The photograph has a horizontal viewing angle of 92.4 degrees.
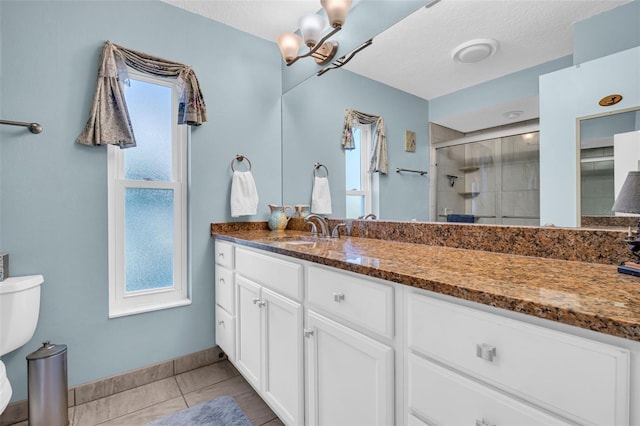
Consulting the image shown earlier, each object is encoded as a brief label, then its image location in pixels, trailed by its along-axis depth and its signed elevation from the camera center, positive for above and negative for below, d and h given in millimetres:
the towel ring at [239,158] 2293 +399
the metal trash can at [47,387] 1479 -864
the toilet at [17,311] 1398 -469
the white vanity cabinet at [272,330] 1269 -564
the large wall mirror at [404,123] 1032 +413
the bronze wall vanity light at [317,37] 1747 +1145
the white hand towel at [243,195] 2238 +120
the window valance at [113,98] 1720 +651
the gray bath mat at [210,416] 1539 -1062
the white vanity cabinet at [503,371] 512 -319
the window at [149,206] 1926 +33
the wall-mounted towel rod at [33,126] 1557 +441
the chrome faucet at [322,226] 1923 -101
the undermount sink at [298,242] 1535 -169
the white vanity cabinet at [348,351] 897 -464
